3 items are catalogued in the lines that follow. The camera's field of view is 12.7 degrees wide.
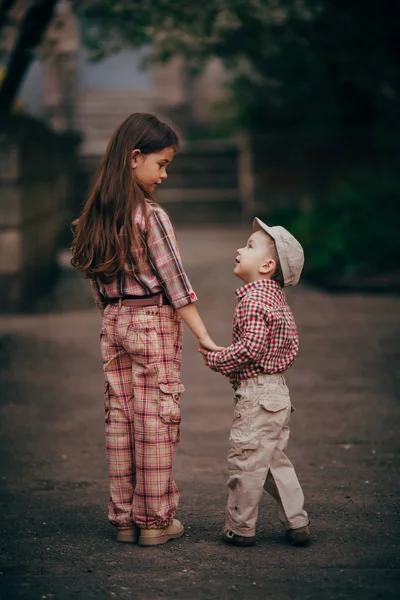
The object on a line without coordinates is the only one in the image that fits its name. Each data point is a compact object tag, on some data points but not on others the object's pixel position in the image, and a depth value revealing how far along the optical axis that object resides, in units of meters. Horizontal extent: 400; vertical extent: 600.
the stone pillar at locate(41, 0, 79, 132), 36.86
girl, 6.88
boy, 6.79
